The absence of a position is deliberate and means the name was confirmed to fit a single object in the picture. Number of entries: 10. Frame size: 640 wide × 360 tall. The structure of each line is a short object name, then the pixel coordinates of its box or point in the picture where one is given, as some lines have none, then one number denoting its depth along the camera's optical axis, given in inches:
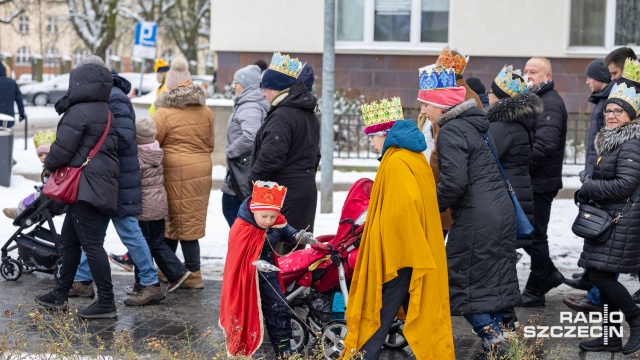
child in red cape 238.5
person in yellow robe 219.9
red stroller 246.7
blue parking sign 819.4
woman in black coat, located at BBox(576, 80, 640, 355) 252.8
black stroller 326.3
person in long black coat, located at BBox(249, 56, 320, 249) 275.1
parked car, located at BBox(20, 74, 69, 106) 1489.9
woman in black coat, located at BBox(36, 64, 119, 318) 277.4
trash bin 503.8
